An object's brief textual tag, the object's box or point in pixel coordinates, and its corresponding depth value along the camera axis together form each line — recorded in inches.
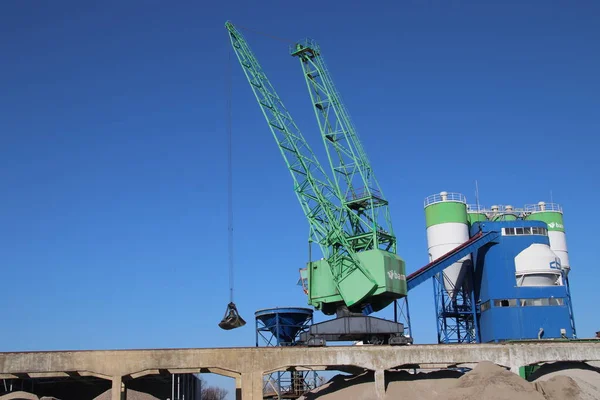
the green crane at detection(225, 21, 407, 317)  2091.5
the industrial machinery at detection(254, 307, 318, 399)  2316.7
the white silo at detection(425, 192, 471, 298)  2630.4
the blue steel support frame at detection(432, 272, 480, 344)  2583.7
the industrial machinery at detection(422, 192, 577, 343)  2389.3
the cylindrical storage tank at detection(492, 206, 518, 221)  2908.5
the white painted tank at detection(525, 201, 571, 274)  2815.0
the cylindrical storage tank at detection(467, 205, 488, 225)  2839.6
